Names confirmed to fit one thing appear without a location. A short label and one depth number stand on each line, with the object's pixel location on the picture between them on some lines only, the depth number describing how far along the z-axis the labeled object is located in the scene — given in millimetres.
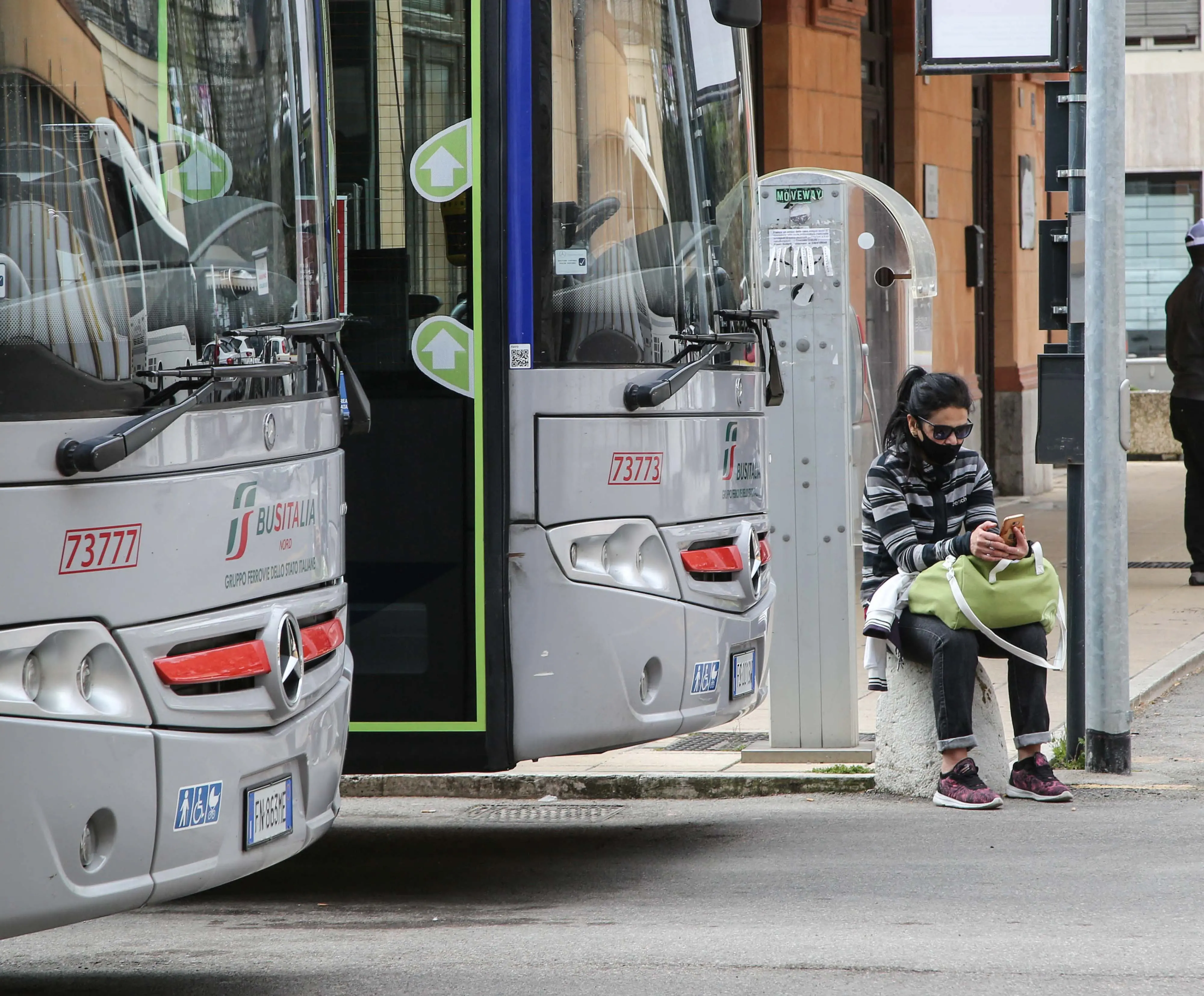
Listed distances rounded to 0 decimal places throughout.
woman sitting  13406
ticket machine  14508
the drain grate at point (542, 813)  14227
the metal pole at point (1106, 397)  14266
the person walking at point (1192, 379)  24234
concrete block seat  13812
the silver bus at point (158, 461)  7594
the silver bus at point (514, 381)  11172
